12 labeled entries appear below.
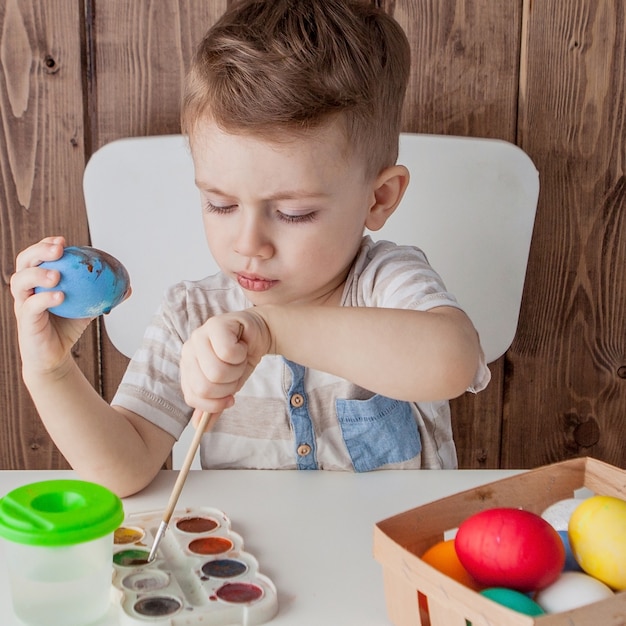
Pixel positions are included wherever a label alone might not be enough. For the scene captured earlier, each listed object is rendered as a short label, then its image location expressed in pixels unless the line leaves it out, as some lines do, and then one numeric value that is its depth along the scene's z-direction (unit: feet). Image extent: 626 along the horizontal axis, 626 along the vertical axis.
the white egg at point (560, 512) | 2.25
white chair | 4.22
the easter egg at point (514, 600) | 1.81
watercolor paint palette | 2.02
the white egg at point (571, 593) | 1.85
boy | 2.53
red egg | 1.90
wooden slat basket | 1.68
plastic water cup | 1.94
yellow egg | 1.93
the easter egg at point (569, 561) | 2.04
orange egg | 1.99
